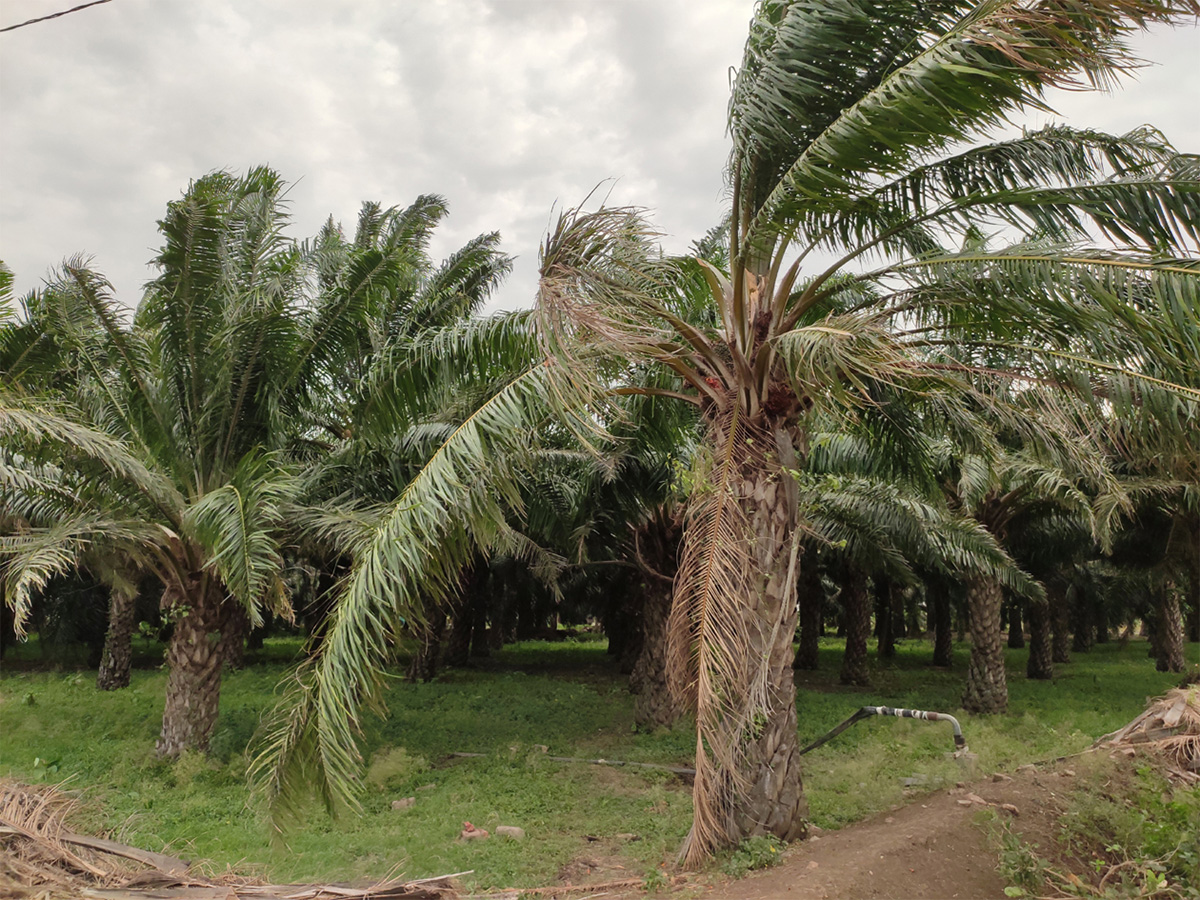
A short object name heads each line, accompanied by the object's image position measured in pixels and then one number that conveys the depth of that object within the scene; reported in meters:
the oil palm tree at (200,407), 7.89
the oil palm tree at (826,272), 4.77
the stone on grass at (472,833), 7.71
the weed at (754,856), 5.98
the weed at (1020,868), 5.17
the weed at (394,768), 9.79
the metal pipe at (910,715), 7.18
